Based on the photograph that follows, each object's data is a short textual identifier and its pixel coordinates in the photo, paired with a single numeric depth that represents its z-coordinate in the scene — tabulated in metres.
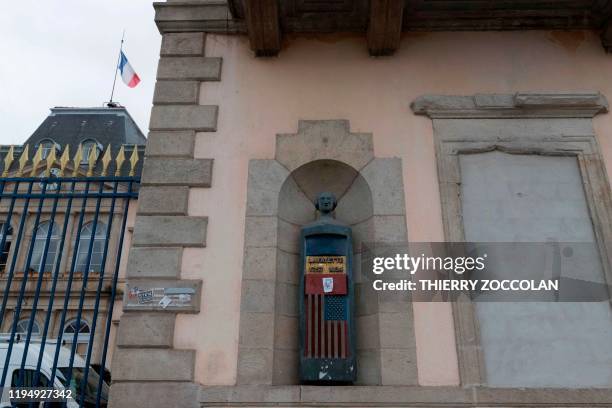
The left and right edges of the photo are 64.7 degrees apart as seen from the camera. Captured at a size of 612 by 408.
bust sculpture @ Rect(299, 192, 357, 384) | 3.99
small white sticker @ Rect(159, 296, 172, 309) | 4.16
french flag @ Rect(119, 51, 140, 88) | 9.57
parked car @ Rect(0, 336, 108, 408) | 6.61
